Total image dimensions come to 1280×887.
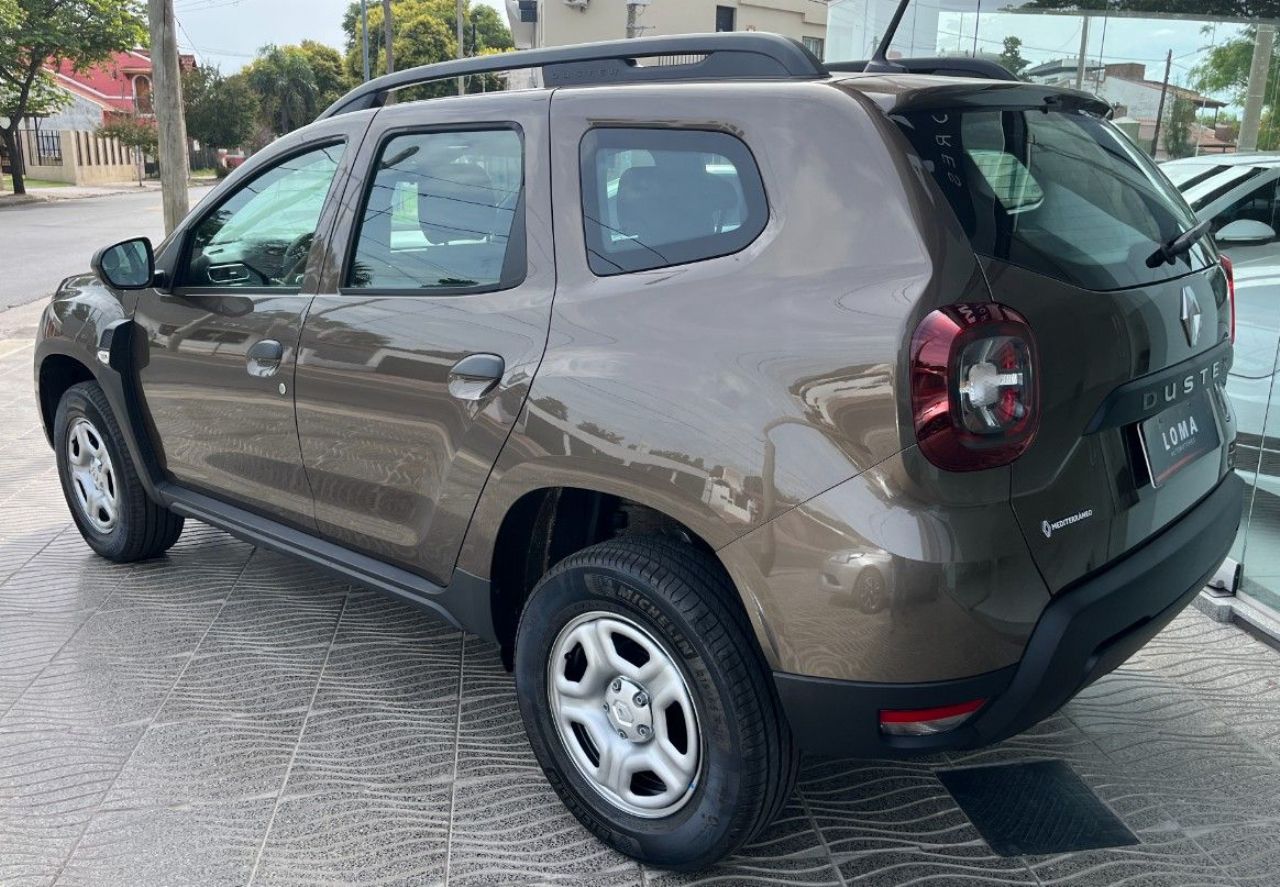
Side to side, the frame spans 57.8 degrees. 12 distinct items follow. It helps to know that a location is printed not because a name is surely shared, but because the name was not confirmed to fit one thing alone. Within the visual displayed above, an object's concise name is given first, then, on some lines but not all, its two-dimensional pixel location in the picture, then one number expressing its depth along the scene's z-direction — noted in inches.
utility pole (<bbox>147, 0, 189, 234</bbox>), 415.5
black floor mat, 111.7
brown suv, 86.8
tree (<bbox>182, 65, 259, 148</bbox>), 2480.3
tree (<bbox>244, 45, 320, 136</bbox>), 3171.8
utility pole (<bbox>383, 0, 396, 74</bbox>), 1563.0
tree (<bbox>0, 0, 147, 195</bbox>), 1366.9
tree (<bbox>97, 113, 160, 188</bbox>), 2032.5
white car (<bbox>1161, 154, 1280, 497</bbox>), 168.4
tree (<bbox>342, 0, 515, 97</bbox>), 2928.2
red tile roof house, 1942.7
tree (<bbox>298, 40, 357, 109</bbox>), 3503.9
